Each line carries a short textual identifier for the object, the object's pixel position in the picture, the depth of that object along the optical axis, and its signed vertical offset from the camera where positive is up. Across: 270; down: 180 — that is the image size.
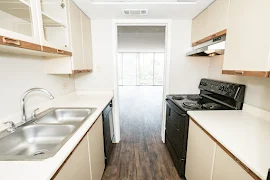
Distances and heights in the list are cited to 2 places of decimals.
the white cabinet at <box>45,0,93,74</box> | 1.63 +0.28
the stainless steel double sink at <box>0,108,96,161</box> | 1.04 -0.55
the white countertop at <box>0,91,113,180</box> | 0.63 -0.48
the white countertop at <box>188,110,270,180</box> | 0.75 -0.47
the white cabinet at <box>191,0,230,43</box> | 1.43 +0.61
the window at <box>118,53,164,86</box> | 8.99 +0.11
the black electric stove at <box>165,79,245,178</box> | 1.58 -0.43
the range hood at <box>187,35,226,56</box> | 1.46 +0.27
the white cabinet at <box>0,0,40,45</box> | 0.96 +0.39
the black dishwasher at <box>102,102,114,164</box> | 1.82 -0.88
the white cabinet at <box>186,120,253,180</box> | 0.88 -0.70
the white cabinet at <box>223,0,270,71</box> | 0.97 +0.28
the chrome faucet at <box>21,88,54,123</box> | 1.17 -0.27
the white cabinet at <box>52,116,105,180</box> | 0.86 -0.70
